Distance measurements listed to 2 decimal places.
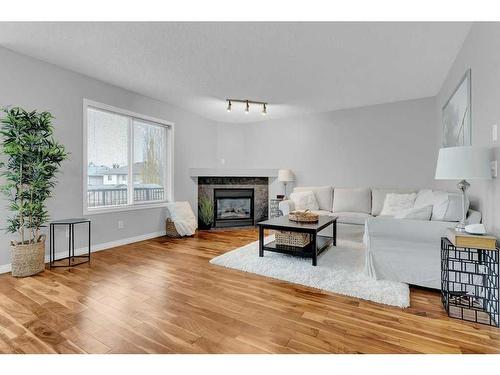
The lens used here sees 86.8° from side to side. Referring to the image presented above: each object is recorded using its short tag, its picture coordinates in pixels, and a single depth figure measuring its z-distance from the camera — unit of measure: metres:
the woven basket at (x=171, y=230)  4.80
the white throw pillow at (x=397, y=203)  4.12
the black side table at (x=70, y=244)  3.19
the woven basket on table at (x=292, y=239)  3.39
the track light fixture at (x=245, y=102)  4.78
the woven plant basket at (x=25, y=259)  2.81
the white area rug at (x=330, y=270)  2.35
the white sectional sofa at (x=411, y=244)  2.42
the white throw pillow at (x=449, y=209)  2.50
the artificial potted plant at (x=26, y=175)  2.77
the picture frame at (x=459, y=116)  2.64
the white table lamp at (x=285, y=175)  5.73
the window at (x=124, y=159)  3.90
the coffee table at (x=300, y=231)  3.11
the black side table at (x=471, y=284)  1.90
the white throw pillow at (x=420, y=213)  2.60
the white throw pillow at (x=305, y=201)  5.01
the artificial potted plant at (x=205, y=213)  5.67
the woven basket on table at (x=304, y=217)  3.45
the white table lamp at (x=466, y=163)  1.94
